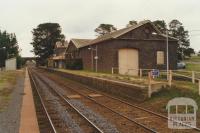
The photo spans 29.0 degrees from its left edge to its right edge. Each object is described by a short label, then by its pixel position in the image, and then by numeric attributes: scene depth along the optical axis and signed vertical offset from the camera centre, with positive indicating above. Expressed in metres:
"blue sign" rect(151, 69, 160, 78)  22.98 -0.83
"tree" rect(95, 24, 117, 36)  123.19 +10.20
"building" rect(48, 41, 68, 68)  98.16 +2.00
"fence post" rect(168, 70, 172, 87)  21.40 -1.13
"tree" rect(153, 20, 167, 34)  96.47 +8.93
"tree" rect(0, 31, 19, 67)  91.56 +3.65
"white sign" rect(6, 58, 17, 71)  83.93 -0.72
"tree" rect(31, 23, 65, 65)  107.56 +6.30
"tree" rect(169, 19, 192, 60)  102.75 +6.80
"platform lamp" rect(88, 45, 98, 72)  49.51 +0.43
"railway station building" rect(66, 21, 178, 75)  43.81 +1.19
